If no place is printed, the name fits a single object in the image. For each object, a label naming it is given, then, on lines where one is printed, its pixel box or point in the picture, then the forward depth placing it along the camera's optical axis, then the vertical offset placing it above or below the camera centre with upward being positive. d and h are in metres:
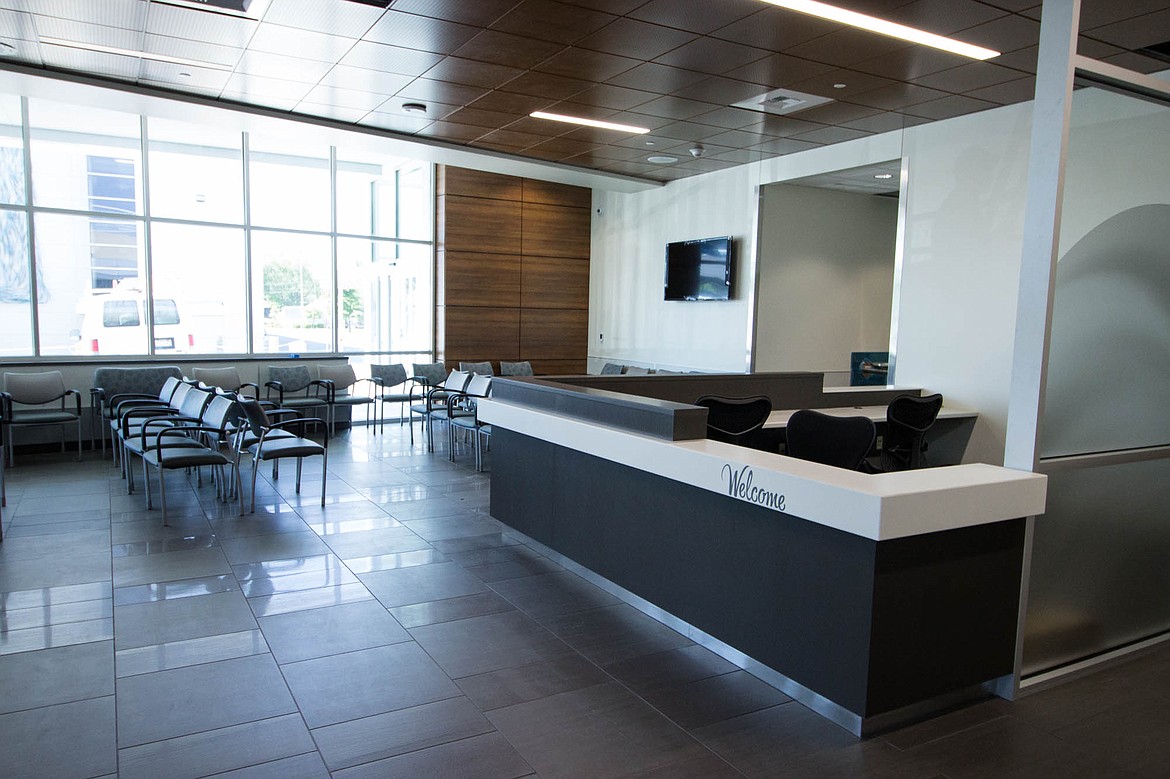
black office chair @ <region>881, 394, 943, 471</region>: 5.36 -0.70
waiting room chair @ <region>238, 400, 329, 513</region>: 5.59 -1.02
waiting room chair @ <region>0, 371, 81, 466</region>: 7.18 -0.96
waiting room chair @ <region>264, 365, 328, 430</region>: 8.84 -0.89
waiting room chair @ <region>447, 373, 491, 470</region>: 7.39 -0.99
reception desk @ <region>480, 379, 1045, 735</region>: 2.66 -0.93
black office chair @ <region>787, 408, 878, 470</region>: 4.02 -0.60
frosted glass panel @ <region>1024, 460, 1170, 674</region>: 3.21 -1.03
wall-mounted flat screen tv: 8.69 +0.67
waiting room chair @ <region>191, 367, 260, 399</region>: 8.73 -0.79
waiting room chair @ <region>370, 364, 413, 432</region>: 9.76 -0.85
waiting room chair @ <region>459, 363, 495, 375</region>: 10.20 -0.67
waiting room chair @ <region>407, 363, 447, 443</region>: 10.10 -0.75
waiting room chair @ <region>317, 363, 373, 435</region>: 9.24 -0.93
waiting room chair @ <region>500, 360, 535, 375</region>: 10.45 -0.68
